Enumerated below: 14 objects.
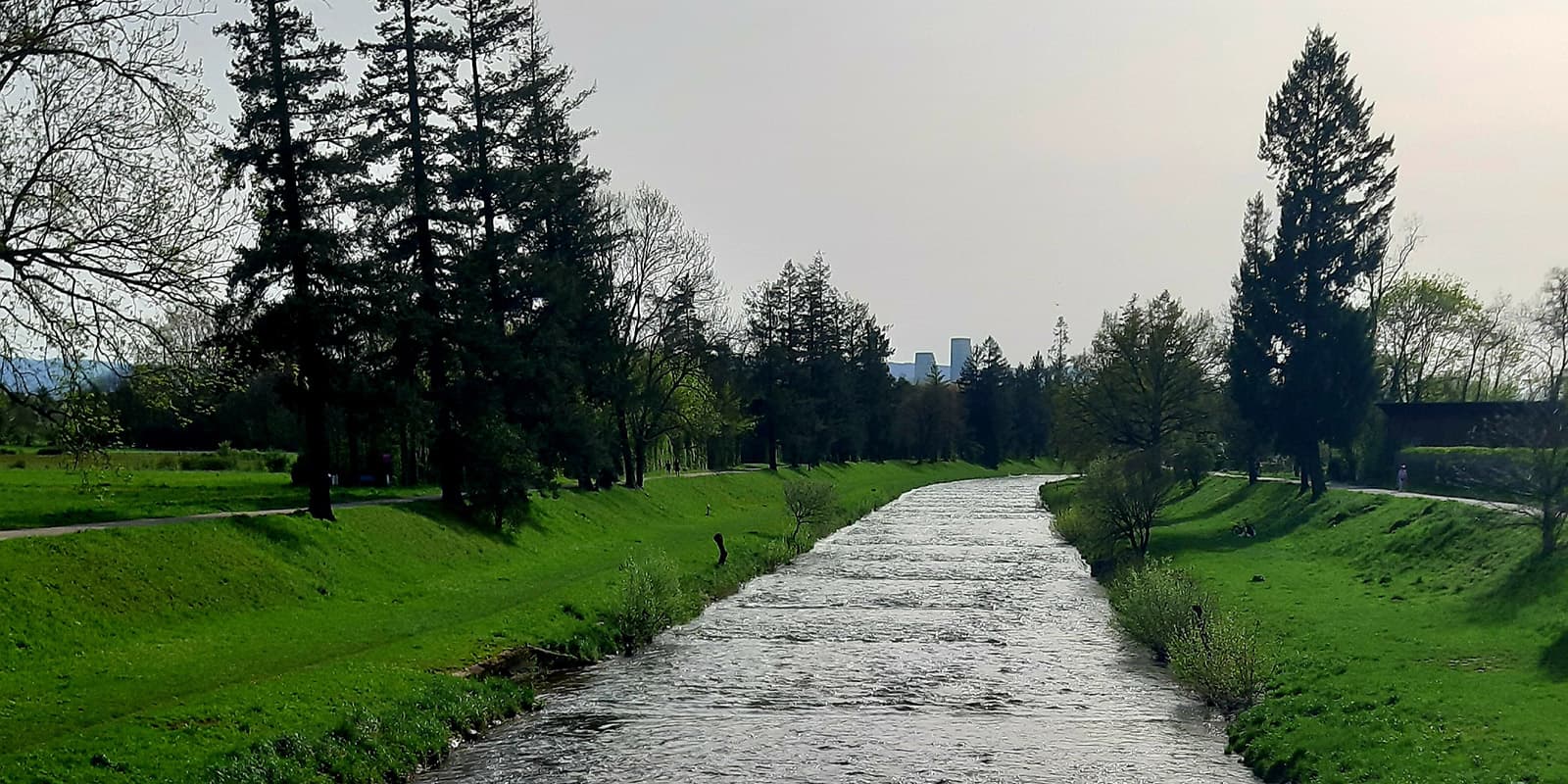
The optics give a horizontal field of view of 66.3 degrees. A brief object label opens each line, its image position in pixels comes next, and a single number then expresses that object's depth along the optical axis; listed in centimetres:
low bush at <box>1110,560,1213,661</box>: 2911
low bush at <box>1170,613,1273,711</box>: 2378
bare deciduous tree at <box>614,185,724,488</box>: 6350
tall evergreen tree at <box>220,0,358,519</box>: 3288
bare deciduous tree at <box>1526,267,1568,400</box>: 7306
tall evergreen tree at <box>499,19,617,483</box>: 4716
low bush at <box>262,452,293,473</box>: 6125
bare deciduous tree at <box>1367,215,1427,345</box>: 8038
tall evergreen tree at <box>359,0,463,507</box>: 4194
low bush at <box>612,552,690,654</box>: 3100
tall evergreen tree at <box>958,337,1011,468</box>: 15838
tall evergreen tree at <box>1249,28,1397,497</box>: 5591
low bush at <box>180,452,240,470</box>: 6112
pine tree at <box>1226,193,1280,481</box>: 5888
